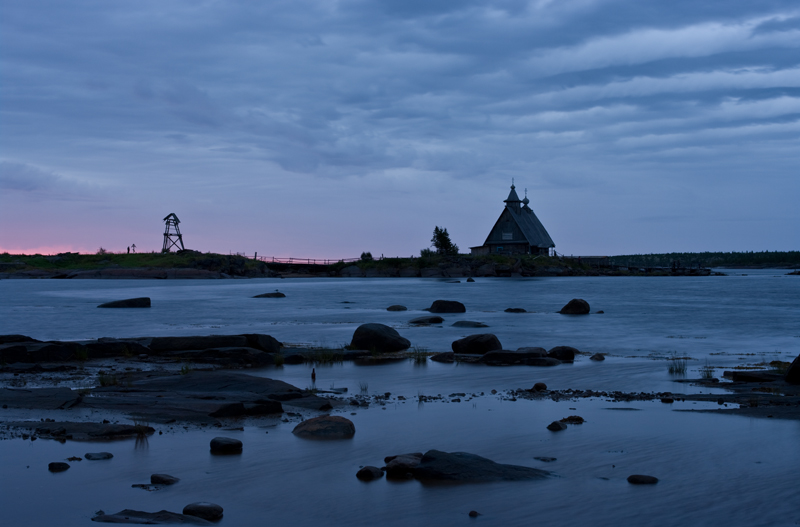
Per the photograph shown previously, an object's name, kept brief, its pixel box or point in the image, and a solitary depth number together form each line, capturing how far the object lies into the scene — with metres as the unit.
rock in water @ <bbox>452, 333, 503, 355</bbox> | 19.50
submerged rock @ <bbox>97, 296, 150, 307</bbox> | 42.47
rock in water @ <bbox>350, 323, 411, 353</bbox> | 20.62
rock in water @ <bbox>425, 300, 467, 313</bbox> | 37.88
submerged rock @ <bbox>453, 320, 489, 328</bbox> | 29.15
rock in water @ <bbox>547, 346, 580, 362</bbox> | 18.59
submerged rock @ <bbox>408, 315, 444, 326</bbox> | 30.97
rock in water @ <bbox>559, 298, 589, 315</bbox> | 38.62
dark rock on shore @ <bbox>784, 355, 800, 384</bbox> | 13.37
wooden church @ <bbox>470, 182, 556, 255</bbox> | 108.81
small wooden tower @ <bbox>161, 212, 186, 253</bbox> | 121.95
